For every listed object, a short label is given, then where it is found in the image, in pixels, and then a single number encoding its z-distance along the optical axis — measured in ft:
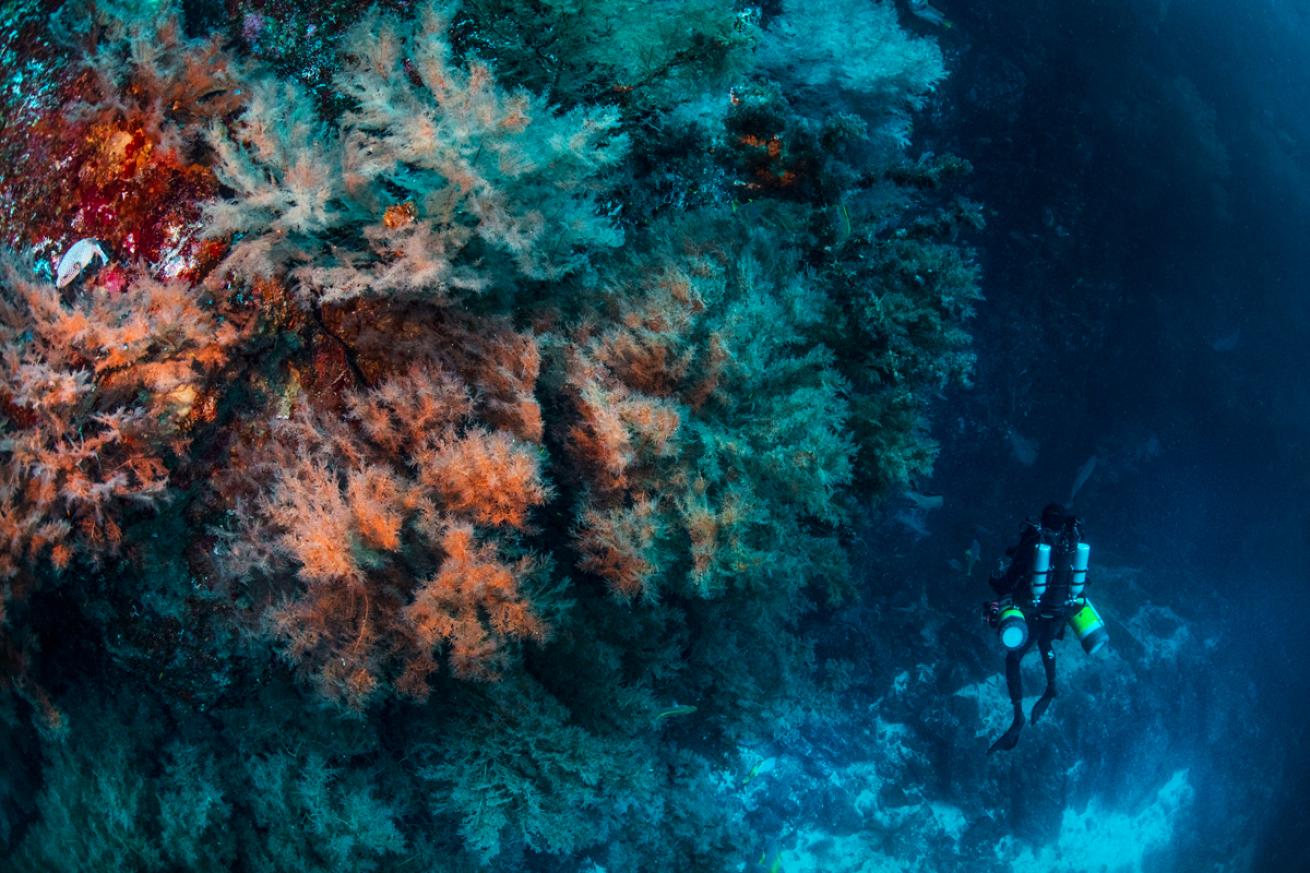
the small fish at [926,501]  22.35
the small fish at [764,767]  20.67
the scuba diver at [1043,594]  19.47
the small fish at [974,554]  23.32
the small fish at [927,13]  21.25
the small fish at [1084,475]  25.05
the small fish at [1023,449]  23.67
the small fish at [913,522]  22.27
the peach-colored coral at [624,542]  11.45
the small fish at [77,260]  9.84
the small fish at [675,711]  16.11
